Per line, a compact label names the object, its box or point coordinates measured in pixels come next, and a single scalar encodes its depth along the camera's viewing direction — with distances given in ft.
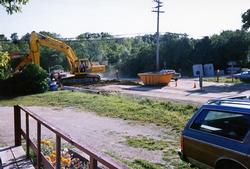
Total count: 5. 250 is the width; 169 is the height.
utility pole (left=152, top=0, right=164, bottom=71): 134.64
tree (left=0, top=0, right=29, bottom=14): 16.40
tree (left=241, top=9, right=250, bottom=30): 98.28
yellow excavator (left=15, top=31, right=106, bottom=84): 83.92
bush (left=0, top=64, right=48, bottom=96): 70.86
